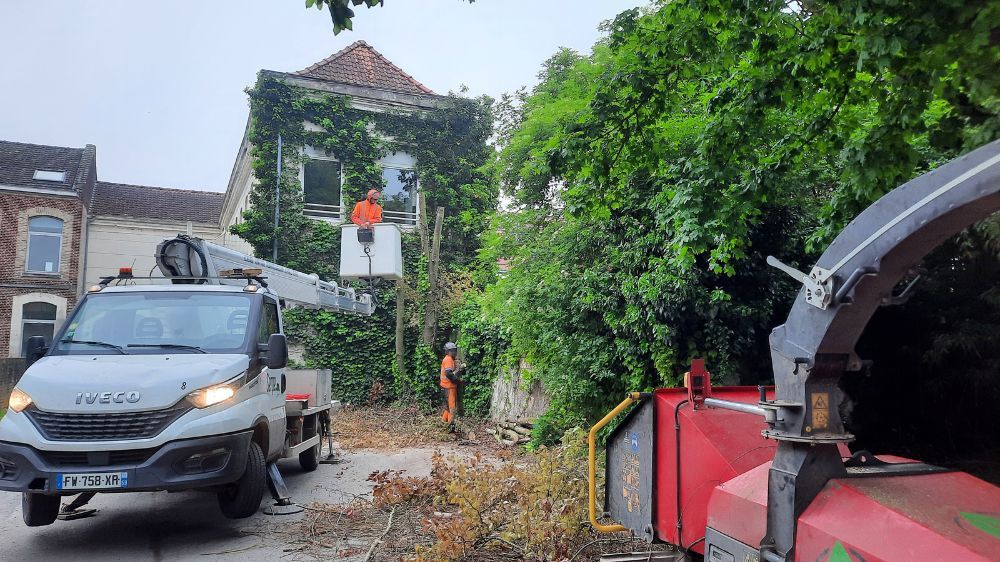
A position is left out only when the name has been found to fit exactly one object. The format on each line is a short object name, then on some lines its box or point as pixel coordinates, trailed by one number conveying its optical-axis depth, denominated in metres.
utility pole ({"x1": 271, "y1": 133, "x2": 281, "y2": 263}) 19.75
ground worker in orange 14.76
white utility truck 5.91
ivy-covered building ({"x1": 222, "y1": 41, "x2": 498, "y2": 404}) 19.05
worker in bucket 16.55
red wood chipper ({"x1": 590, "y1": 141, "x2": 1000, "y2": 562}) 2.20
